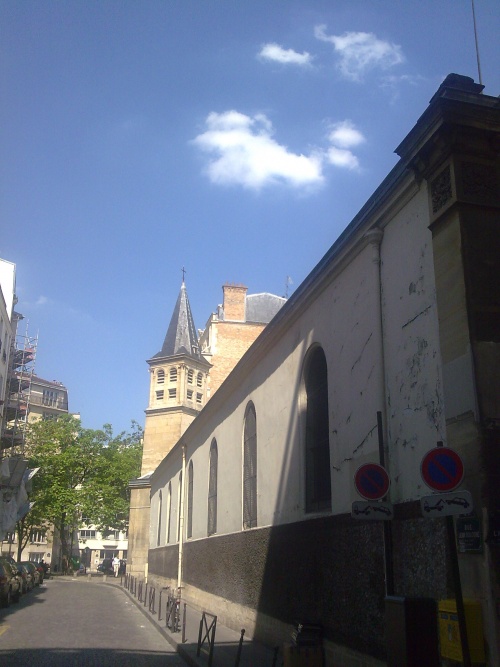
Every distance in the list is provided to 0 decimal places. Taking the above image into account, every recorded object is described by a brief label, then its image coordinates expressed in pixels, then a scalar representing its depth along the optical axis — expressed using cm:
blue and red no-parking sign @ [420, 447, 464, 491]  510
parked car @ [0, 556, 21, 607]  2034
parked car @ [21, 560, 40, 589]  3069
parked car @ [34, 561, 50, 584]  3603
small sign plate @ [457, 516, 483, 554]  554
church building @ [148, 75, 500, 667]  611
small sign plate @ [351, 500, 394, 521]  668
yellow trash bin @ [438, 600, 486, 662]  536
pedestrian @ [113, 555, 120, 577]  5438
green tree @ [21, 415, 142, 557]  4944
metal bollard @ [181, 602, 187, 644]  1219
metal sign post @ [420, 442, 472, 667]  509
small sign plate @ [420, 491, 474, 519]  497
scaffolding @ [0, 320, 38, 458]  4294
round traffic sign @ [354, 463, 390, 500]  657
